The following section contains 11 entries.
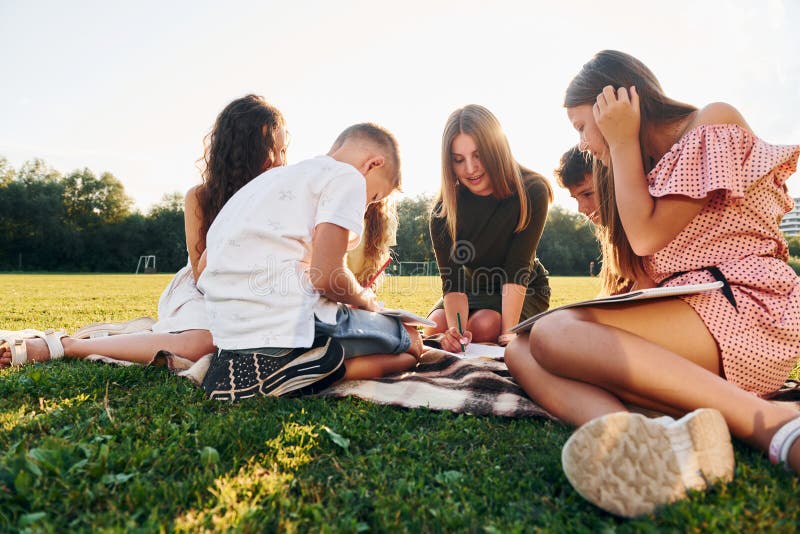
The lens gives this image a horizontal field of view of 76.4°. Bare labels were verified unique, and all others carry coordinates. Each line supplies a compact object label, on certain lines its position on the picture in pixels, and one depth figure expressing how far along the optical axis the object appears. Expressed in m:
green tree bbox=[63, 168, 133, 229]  46.47
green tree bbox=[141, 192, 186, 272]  44.88
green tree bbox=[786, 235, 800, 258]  41.28
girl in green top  3.54
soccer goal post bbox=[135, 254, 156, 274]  40.92
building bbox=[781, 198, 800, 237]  75.29
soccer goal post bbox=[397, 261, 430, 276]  22.22
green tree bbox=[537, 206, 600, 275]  41.35
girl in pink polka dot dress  1.63
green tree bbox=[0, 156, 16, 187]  46.44
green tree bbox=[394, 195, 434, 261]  30.05
